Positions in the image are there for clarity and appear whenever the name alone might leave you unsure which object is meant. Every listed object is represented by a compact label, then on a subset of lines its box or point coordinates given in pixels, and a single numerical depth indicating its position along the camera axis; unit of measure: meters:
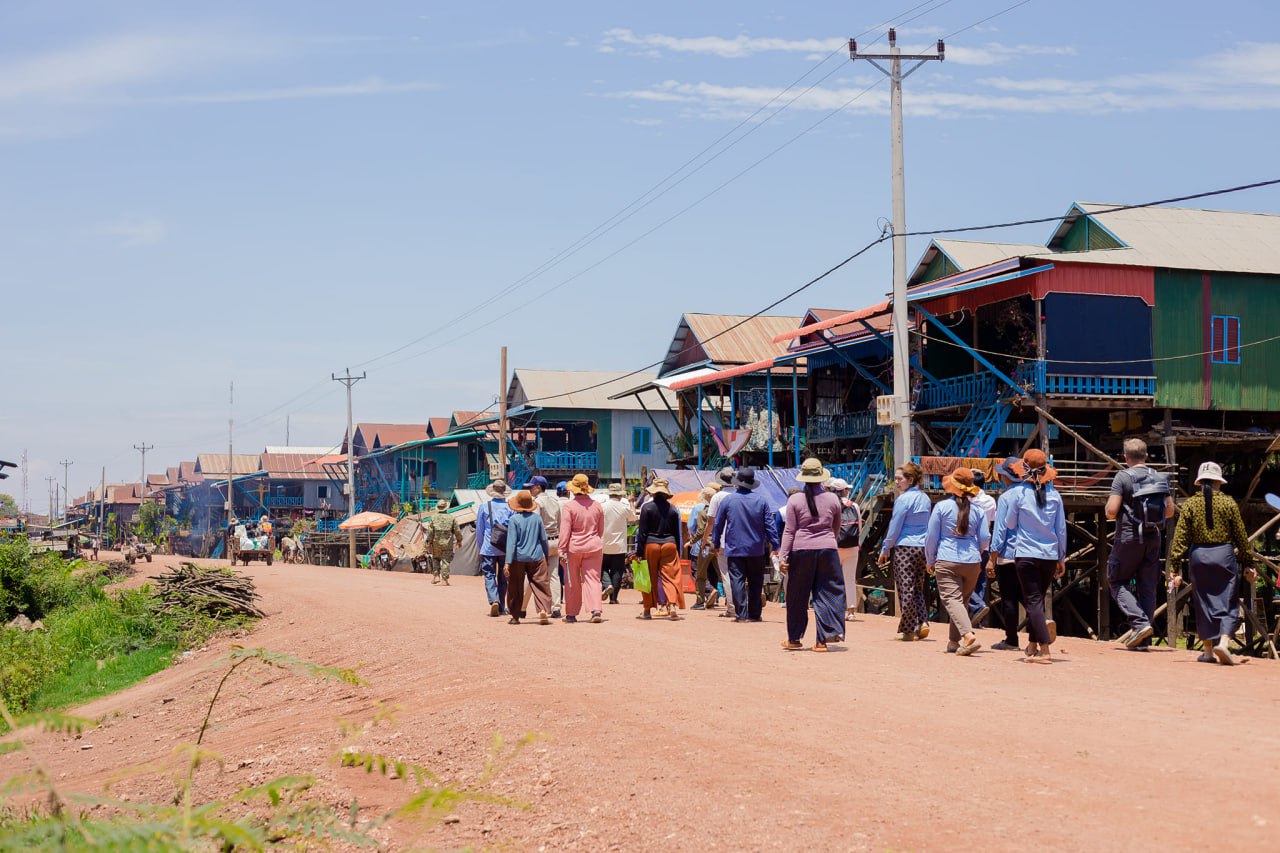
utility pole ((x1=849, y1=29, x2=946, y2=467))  22.28
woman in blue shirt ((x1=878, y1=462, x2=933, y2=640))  13.96
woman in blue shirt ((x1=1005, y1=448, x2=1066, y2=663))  12.01
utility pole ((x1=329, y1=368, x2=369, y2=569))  55.09
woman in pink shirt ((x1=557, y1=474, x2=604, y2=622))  15.90
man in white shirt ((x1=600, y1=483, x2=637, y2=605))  18.81
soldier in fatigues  32.00
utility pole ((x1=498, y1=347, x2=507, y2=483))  41.01
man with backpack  12.28
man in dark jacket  16.03
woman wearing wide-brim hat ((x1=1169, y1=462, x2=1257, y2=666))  11.41
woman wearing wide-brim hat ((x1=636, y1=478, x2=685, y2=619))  16.62
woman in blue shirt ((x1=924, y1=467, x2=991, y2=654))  12.37
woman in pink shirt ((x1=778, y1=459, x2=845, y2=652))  12.94
